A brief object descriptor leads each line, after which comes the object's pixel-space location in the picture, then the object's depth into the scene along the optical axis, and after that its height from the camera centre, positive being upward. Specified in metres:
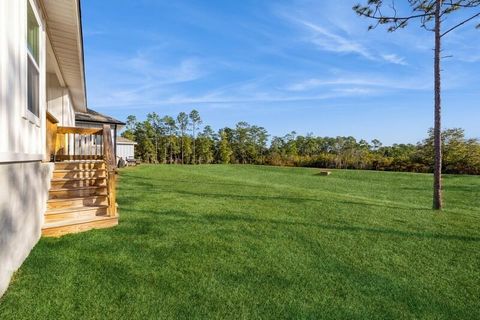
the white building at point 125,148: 26.69 +0.62
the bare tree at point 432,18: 6.45 +3.51
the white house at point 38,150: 2.46 +0.05
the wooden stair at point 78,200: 3.89 -0.77
